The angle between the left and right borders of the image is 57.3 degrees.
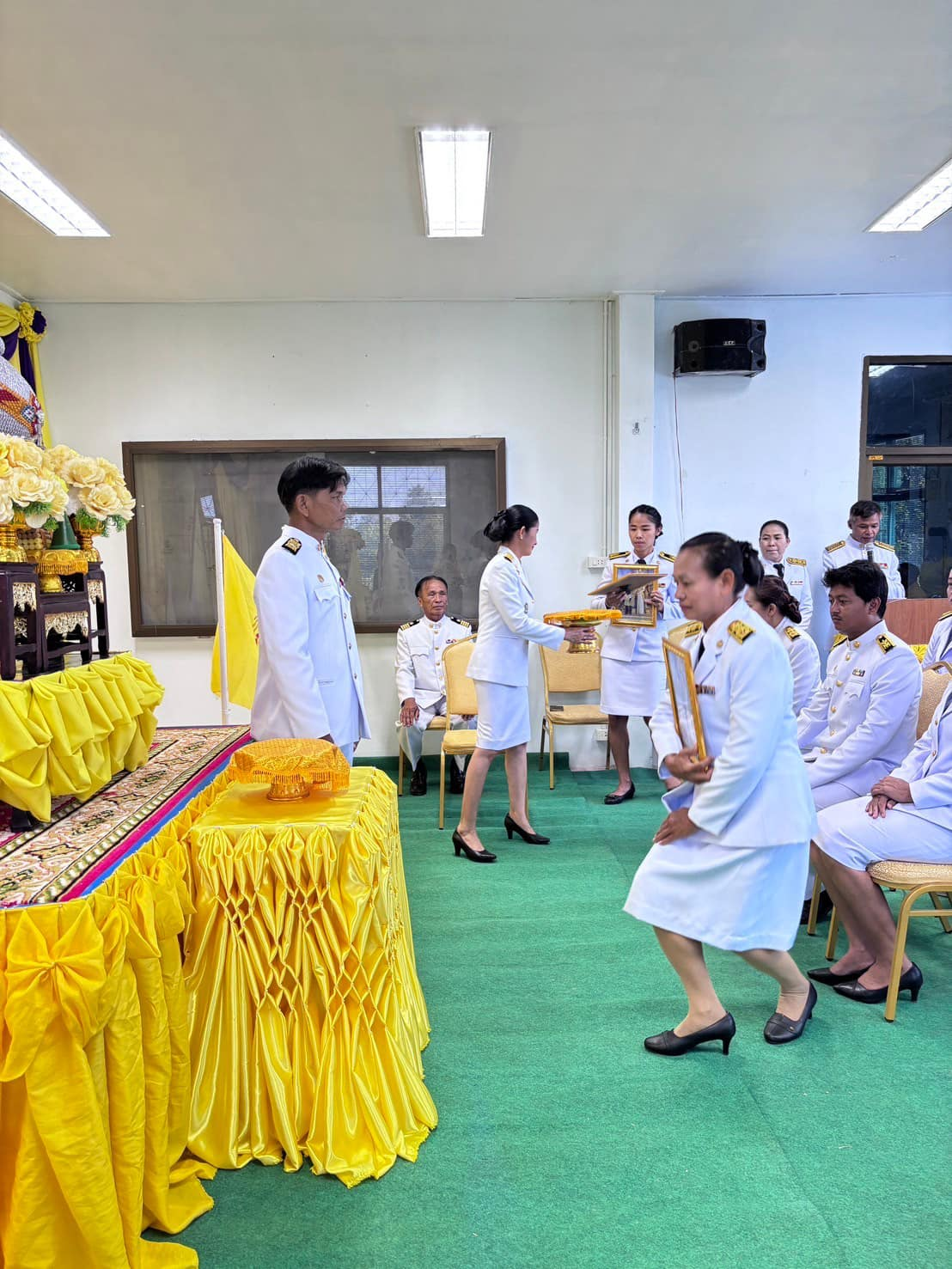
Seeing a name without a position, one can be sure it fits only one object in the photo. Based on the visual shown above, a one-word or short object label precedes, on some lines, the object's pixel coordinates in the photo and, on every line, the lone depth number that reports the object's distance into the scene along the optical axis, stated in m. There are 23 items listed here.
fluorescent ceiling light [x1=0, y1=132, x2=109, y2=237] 3.70
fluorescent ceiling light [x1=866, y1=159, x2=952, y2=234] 4.13
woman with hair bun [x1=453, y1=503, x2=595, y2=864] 4.11
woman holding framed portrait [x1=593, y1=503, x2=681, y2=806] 5.17
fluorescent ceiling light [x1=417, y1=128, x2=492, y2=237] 3.57
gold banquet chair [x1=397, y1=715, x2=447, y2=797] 5.38
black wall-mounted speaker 5.61
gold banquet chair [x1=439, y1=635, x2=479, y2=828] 5.14
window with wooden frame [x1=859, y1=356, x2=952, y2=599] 6.04
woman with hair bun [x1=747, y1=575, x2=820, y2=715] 3.59
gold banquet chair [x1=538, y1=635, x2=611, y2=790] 5.89
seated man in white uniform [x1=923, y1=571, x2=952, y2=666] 3.22
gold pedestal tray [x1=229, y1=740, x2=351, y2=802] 2.21
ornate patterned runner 1.66
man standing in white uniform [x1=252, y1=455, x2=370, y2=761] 2.78
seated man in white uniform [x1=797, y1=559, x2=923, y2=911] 2.92
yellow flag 4.80
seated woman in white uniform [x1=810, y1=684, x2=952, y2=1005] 2.68
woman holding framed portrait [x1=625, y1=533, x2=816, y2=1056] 2.23
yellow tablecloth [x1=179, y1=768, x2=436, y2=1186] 1.95
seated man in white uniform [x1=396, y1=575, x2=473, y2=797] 5.62
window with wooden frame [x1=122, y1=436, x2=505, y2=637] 5.80
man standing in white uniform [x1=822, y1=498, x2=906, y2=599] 5.57
